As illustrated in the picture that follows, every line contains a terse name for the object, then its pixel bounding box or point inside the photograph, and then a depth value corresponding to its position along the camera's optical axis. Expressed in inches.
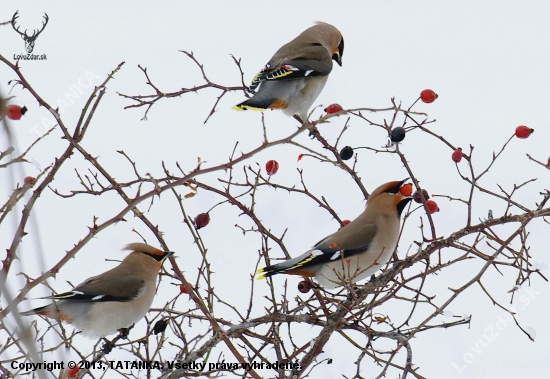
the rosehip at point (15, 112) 183.9
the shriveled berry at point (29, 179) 194.7
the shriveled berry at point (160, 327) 194.4
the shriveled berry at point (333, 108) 239.9
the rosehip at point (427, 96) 223.8
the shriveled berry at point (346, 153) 243.4
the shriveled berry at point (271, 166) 229.0
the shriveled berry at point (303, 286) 219.7
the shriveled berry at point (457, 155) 202.2
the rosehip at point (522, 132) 218.5
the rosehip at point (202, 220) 221.3
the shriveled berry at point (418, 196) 210.0
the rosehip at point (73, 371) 181.0
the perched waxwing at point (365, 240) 244.8
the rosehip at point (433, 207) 217.5
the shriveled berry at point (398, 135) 203.9
